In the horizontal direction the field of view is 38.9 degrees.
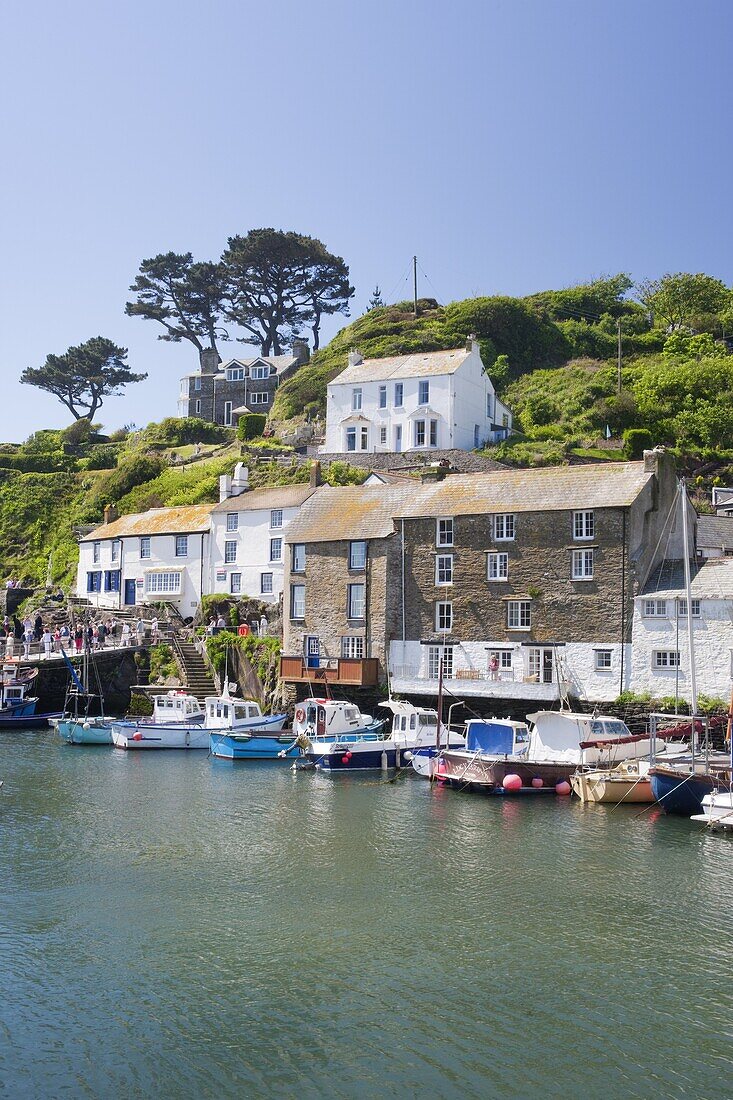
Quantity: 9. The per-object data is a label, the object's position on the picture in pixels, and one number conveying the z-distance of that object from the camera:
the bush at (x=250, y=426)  89.75
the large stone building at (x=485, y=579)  45.59
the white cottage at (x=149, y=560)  66.88
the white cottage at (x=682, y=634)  42.25
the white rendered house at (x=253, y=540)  62.16
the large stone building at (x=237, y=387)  107.94
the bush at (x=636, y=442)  70.50
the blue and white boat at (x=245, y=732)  47.12
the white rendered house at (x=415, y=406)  73.62
